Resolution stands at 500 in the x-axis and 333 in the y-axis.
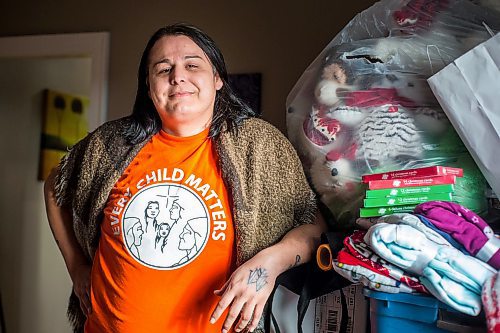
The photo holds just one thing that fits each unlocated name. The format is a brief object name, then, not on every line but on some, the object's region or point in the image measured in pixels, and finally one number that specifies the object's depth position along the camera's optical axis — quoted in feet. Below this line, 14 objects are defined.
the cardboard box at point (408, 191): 3.71
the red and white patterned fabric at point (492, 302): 2.88
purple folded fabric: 3.20
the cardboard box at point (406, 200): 3.71
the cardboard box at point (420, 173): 3.74
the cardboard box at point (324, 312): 4.39
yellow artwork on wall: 9.96
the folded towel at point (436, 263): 3.07
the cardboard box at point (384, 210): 3.80
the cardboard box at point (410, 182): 3.72
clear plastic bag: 4.06
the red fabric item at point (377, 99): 4.16
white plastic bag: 3.55
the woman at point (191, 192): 4.27
